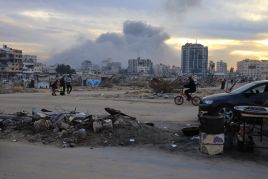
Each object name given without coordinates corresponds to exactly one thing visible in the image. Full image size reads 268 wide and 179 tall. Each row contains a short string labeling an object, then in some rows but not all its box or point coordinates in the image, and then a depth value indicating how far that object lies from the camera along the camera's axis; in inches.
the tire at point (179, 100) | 1028.1
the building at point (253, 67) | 6629.9
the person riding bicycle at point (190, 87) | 966.4
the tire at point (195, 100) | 1000.7
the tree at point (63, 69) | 7243.1
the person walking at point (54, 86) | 1380.4
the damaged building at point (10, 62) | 6112.7
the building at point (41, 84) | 2751.5
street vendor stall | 424.2
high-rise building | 6628.9
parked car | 590.6
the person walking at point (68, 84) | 1518.1
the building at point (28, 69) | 5933.1
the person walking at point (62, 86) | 1370.2
